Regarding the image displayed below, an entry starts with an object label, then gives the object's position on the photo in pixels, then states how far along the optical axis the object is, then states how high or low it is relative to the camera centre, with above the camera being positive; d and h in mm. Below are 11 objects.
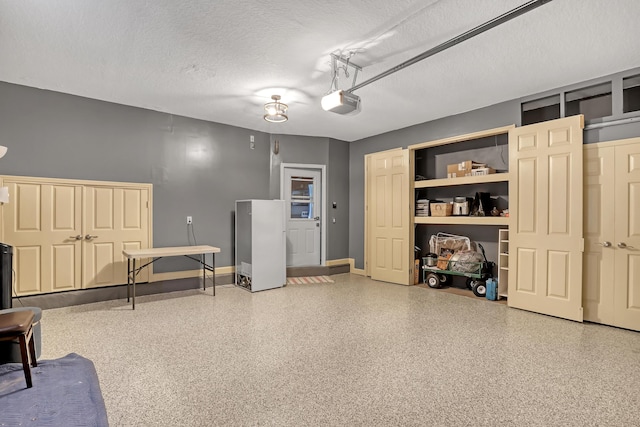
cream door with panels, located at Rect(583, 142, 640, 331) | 3498 -220
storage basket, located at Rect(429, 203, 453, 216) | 5332 +65
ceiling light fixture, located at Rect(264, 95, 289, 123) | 4344 +1371
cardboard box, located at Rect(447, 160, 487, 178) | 4988 +703
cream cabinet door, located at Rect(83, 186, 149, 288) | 4480 -279
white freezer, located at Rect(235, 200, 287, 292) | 5285 -541
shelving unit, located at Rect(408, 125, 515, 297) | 4718 +513
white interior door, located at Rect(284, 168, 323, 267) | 6527 -61
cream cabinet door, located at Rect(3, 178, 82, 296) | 3988 -301
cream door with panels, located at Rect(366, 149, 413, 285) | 5766 -61
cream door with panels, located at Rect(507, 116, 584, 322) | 3801 -51
